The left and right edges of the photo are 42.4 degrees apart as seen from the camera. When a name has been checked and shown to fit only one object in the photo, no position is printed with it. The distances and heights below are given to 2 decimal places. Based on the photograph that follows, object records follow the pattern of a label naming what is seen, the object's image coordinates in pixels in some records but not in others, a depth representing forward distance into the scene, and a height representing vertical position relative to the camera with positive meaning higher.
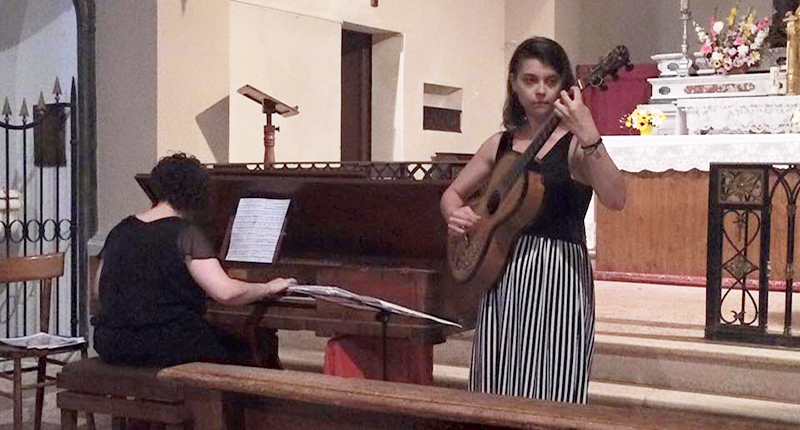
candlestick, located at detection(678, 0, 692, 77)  8.48 +1.20
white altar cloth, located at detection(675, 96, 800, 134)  7.34 +0.58
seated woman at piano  3.57 -0.34
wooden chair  4.43 -0.58
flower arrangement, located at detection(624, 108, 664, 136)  8.06 +0.57
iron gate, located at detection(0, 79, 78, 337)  6.60 -0.09
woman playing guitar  2.68 -0.22
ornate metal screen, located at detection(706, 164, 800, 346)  4.55 -0.25
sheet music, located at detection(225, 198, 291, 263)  3.87 -0.16
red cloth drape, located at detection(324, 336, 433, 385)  3.73 -0.62
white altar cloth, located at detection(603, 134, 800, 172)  6.52 +0.27
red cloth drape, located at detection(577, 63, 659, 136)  10.20 +0.94
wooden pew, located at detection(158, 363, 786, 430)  1.98 -0.45
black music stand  3.14 -0.35
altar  6.61 -0.07
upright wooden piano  3.71 -0.21
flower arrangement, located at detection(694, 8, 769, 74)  7.84 +1.14
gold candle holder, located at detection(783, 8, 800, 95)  7.37 +0.96
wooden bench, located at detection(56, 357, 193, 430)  3.46 -0.72
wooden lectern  6.59 +0.52
